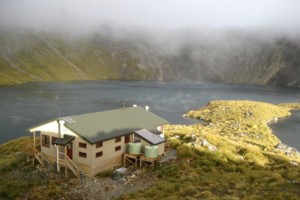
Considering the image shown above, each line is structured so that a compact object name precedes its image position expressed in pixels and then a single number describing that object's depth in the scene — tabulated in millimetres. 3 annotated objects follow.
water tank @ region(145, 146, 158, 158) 30630
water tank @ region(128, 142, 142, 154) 31449
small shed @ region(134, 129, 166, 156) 31379
